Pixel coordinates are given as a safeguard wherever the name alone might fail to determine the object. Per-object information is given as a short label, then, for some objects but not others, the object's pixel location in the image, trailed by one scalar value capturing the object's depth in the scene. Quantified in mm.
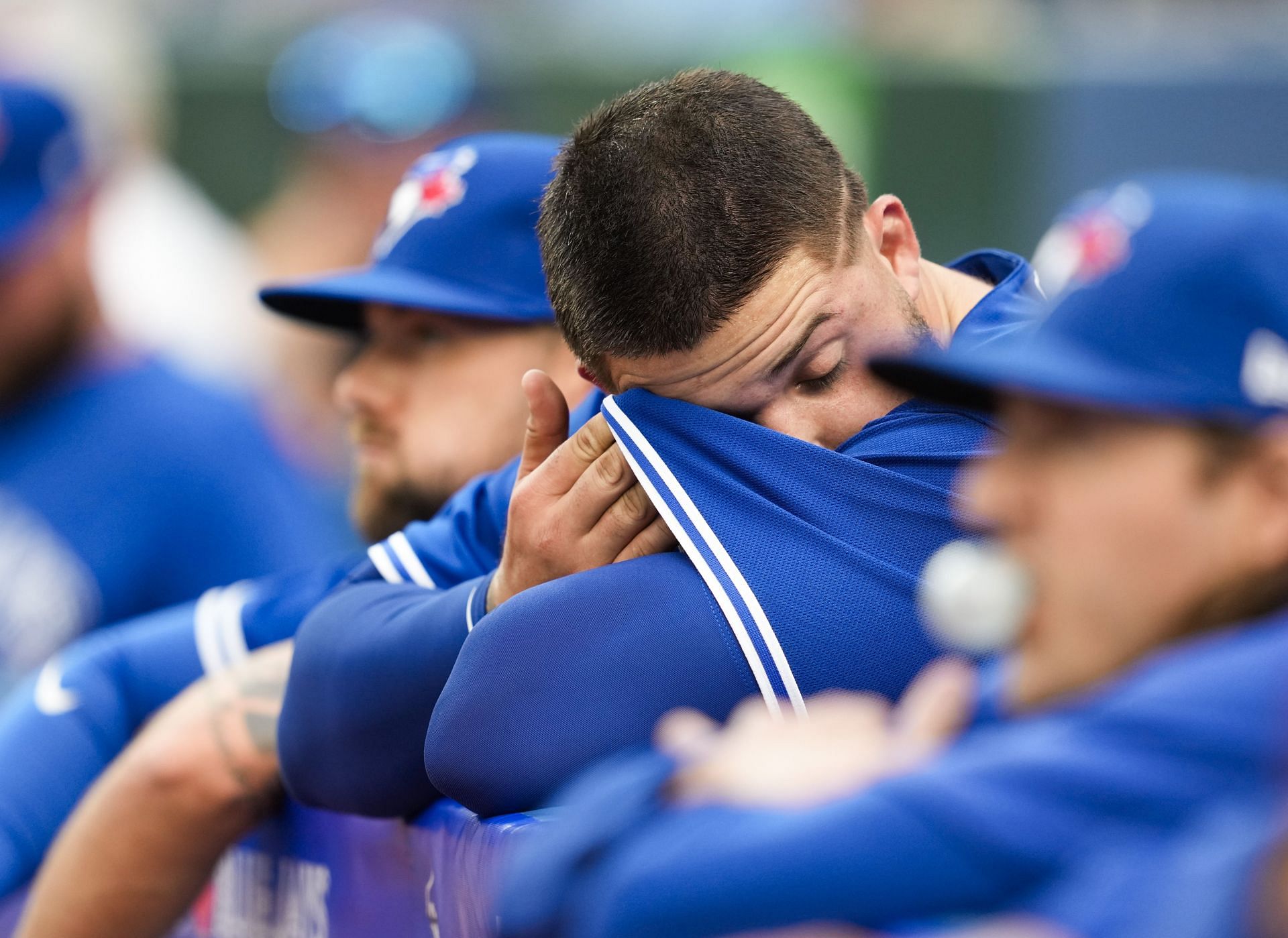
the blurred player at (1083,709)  7344
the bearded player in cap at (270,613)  8049
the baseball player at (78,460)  9654
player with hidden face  7675
